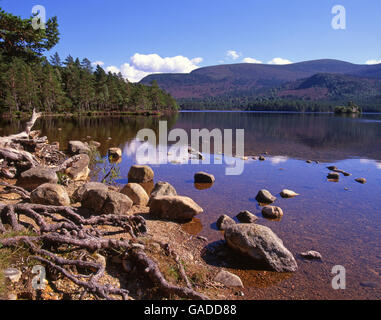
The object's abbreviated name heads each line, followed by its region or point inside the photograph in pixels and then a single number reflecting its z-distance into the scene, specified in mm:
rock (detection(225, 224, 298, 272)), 7848
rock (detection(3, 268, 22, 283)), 4742
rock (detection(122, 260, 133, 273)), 6254
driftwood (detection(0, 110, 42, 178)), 14219
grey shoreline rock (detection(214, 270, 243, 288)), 6926
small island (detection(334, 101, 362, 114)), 161125
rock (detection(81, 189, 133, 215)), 9969
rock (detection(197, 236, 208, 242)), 9445
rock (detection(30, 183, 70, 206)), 9656
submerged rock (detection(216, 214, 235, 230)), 10320
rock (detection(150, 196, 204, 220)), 10883
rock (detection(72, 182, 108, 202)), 11211
